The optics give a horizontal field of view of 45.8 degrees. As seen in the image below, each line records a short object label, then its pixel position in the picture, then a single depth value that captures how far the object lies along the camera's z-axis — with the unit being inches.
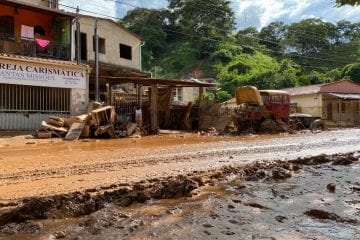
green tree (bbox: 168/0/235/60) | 2674.7
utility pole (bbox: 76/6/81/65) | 846.8
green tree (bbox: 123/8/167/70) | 2632.9
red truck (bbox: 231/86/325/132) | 967.6
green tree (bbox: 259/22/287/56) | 3204.5
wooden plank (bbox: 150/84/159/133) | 842.2
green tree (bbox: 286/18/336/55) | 2997.0
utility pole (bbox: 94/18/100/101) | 892.0
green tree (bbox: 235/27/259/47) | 2952.8
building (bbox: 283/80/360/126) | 1562.5
